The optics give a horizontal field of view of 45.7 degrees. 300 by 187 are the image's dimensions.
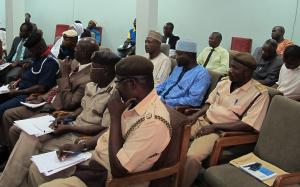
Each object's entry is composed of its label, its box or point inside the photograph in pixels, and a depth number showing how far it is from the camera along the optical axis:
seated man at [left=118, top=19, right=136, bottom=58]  7.47
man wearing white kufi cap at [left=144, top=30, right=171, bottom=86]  4.12
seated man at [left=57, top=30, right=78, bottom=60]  4.06
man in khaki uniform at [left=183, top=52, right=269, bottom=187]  2.69
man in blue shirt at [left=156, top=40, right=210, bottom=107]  3.44
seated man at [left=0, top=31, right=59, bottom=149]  3.71
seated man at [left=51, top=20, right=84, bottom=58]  4.91
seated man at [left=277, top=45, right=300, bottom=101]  3.85
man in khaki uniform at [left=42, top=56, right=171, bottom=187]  1.83
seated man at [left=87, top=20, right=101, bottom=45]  9.63
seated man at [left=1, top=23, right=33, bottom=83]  4.64
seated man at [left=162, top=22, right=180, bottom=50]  7.59
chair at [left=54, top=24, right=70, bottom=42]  9.90
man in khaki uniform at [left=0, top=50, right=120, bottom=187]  2.63
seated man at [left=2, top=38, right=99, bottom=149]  3.21
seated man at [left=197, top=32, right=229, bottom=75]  5.49
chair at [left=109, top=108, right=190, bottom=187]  2.02
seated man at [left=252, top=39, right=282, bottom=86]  4.73
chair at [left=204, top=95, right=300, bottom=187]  2.32
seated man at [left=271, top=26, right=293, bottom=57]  6.11
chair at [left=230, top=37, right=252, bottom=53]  6.98
